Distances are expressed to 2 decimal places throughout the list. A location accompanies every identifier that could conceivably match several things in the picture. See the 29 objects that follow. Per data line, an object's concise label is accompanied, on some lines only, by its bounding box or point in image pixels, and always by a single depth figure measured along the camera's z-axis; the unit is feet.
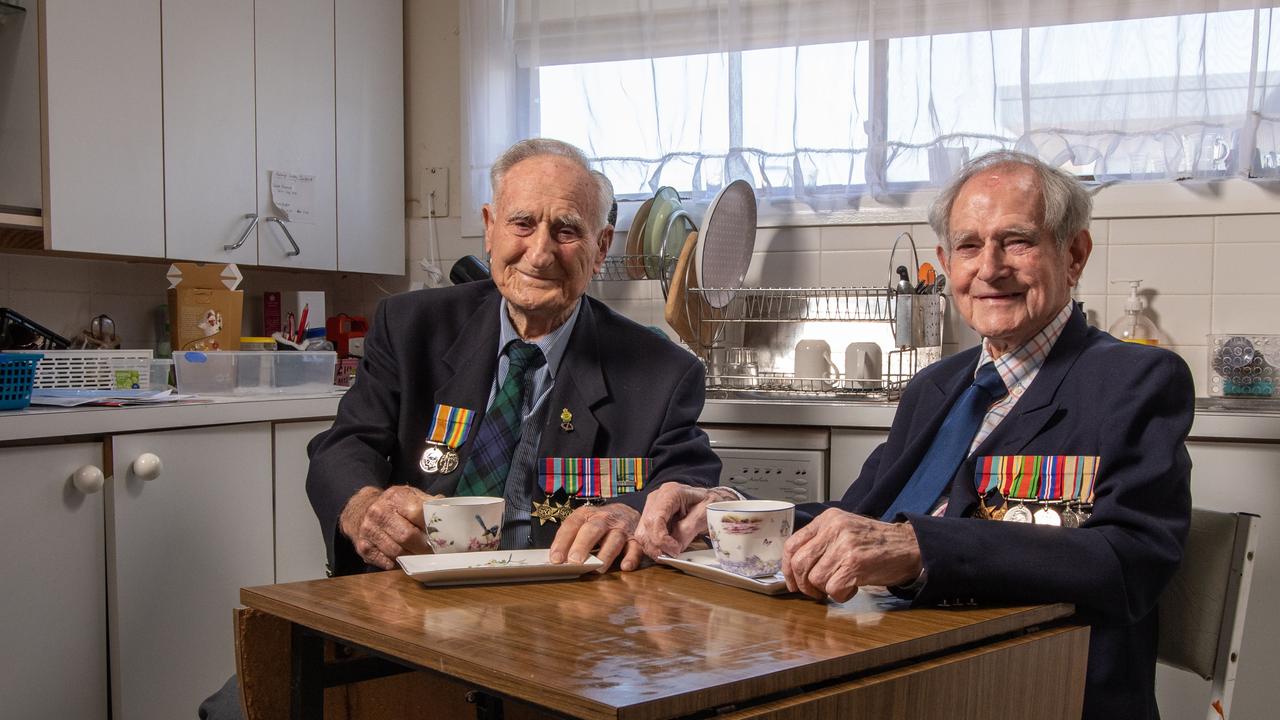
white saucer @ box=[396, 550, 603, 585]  3.92
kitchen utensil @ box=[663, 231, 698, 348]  9.35
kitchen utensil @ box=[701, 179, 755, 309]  9.29
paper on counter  7.23
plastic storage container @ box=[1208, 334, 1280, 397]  8.54
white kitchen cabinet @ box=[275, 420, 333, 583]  8.71
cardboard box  9.19
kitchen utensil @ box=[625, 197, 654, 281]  10.16
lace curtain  8.94
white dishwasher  8.13
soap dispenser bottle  9.00
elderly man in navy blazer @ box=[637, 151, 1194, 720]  3.67
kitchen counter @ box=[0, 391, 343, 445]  6.78
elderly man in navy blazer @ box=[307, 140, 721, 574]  5.47
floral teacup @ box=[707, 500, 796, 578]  3.87
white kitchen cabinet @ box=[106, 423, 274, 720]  7.39
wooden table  2.74
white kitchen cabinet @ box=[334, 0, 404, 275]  11.12
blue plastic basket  6.83
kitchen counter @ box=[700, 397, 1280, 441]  7.21
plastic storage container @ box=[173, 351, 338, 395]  8.67
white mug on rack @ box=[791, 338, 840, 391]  9.59
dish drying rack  9.19
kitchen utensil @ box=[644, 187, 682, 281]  9.96
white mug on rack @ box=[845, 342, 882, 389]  9.53
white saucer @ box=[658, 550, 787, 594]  3.84
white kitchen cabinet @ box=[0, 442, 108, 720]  6.73
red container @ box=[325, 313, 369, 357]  11.51
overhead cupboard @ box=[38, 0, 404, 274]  8.34
